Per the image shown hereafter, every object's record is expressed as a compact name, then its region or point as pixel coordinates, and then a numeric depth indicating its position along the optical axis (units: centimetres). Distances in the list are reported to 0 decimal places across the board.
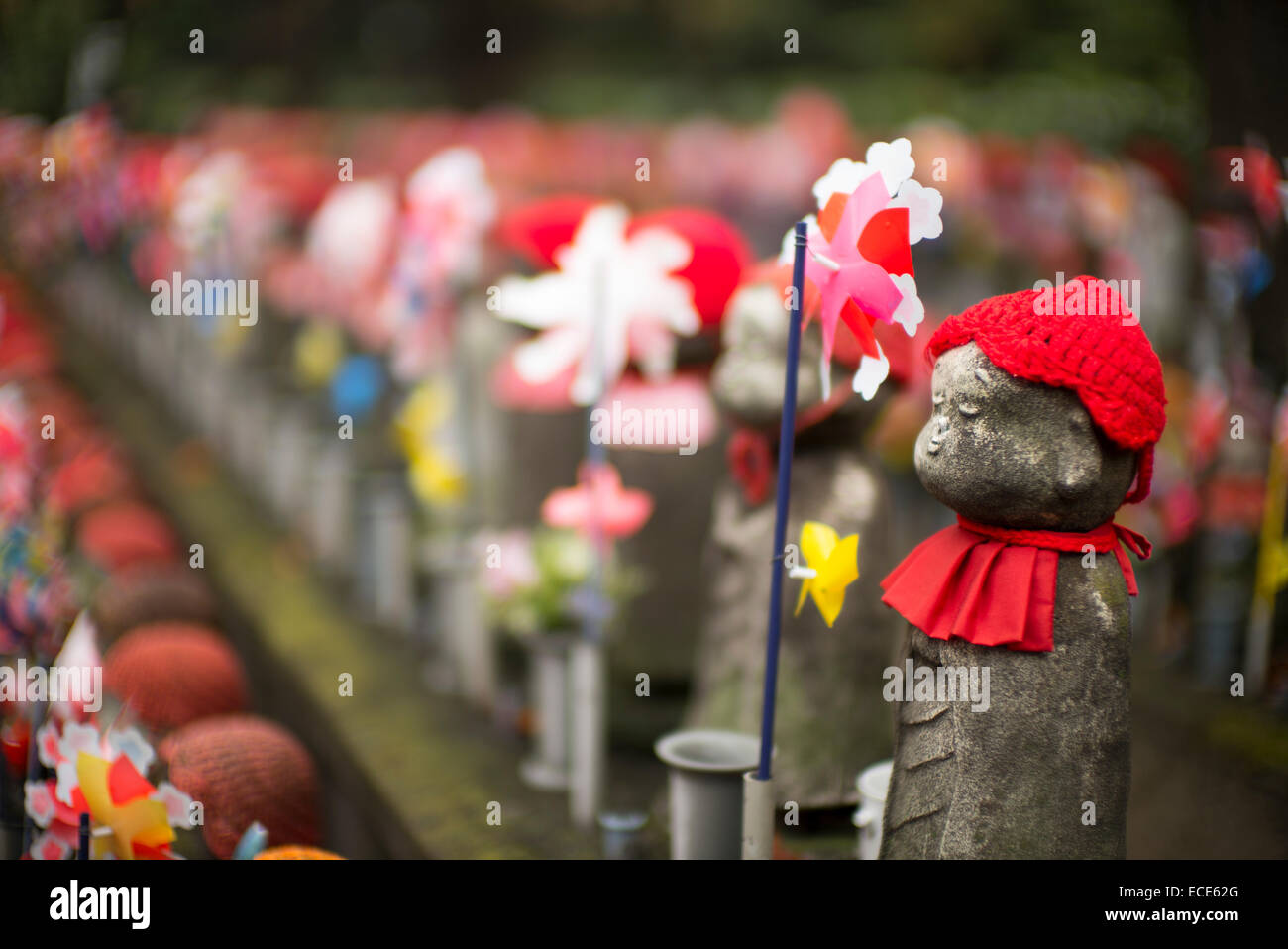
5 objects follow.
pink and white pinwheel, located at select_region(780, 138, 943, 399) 165
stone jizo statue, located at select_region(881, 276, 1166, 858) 164
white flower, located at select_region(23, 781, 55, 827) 195
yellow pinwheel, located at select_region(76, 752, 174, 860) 188
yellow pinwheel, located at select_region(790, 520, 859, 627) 180
